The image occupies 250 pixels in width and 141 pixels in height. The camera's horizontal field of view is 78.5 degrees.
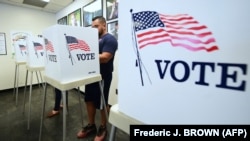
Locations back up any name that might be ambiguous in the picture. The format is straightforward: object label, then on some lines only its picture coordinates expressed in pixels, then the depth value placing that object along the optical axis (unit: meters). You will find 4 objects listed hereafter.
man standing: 1.52
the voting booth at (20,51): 2.74
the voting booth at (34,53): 2.01
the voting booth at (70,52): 1.08
